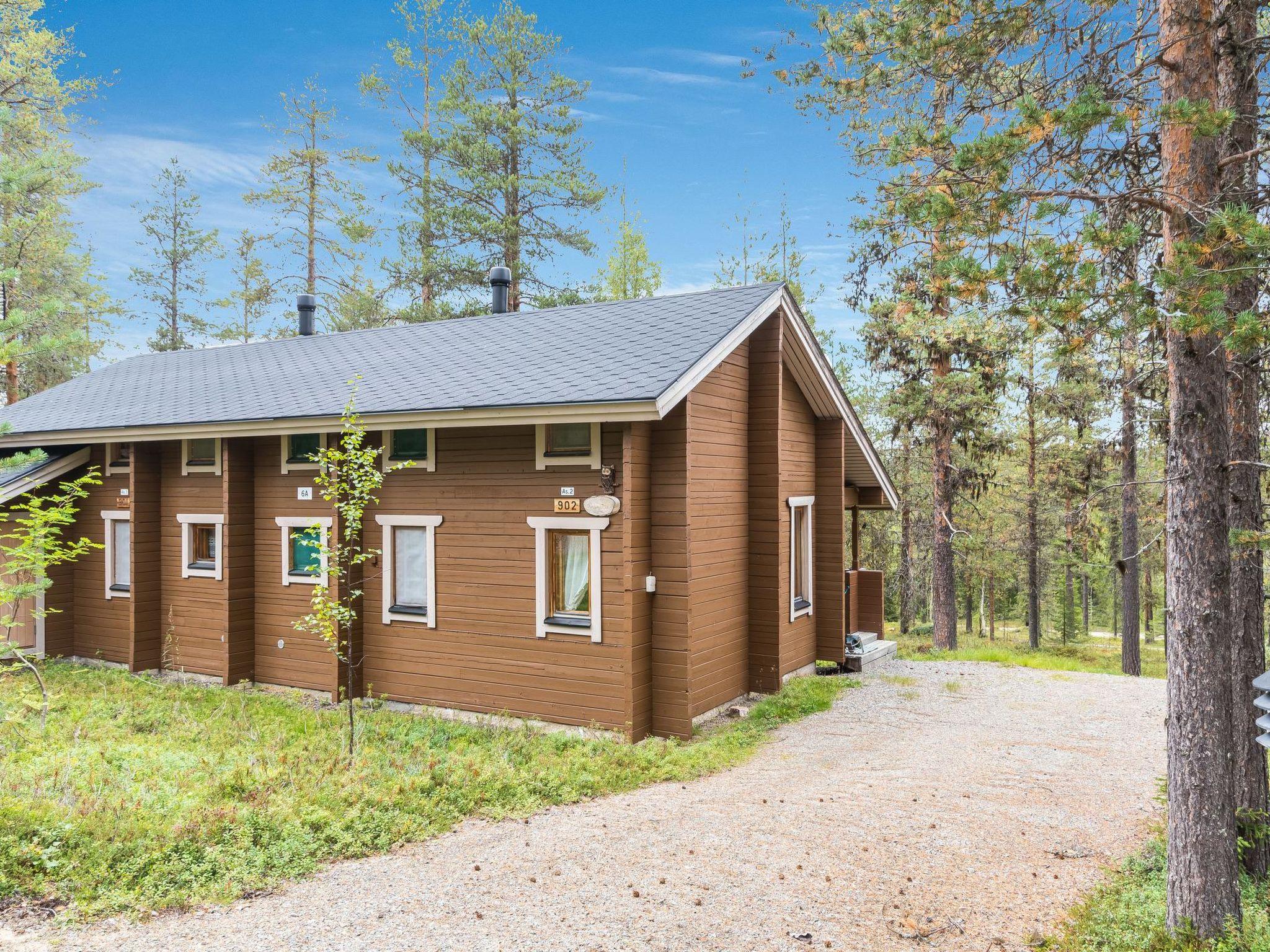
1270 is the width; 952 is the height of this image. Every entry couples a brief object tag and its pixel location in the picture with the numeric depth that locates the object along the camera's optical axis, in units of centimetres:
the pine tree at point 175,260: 2950
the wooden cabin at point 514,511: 923
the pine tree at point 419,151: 2348
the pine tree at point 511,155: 2252
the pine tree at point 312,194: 2566
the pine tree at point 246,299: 3116
